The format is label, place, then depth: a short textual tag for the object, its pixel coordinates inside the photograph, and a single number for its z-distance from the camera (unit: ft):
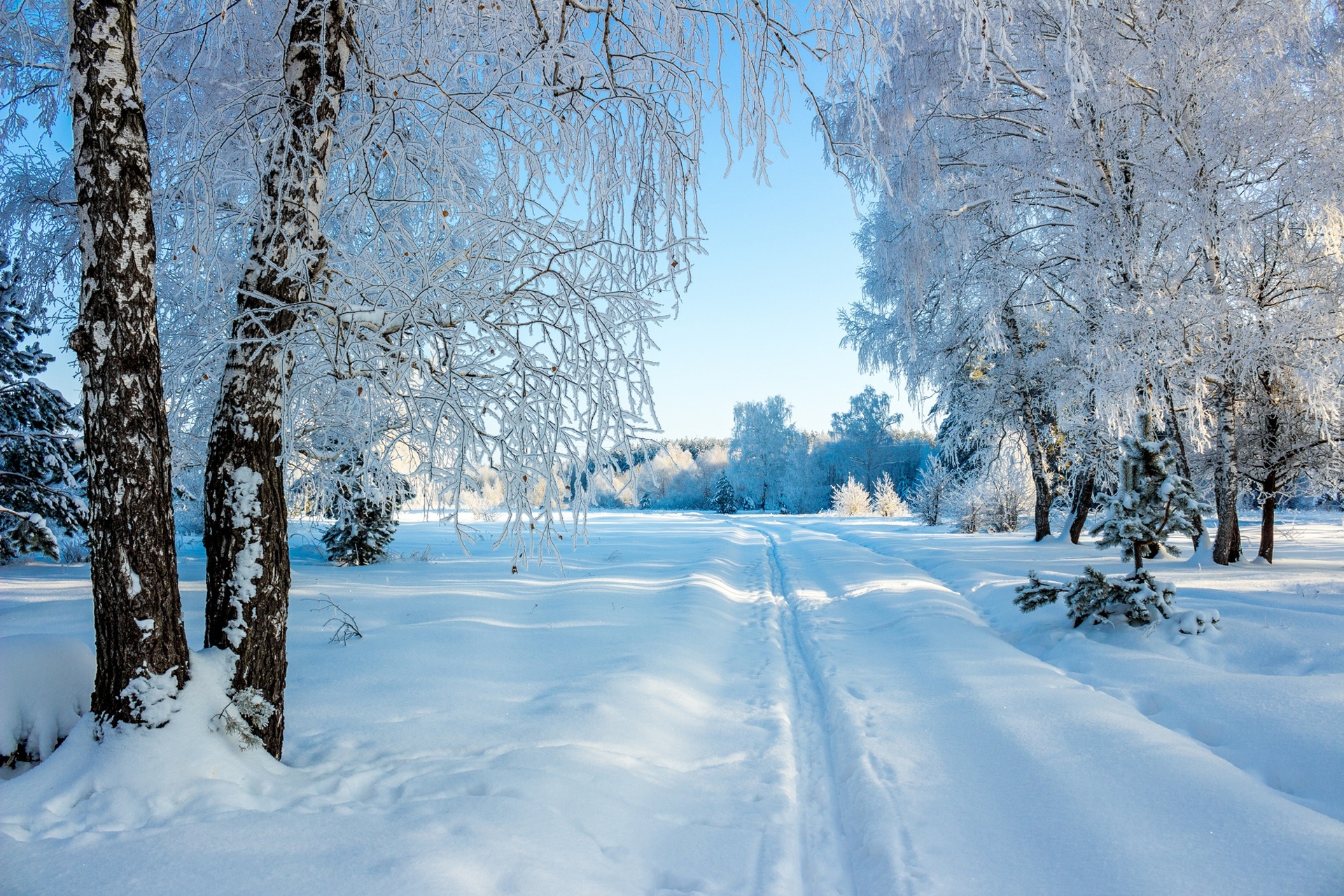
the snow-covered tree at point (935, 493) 81.61
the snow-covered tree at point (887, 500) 105.81
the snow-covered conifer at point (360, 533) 31.40
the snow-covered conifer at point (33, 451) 29.22
